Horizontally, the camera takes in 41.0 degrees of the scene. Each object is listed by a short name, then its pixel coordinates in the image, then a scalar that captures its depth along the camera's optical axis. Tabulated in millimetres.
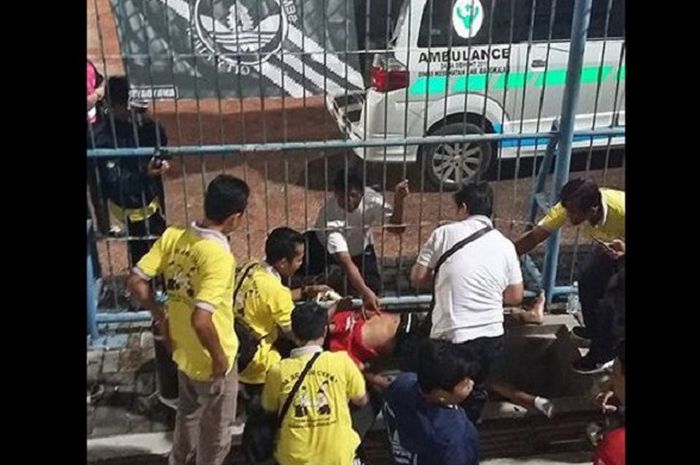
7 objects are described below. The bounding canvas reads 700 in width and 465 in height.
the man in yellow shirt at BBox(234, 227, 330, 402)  3525
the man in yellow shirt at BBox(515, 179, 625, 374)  3848
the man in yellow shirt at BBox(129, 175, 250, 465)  3383
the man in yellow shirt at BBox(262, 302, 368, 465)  3289
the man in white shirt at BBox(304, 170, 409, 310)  4133
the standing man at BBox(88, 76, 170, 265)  4062
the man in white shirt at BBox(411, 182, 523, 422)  3688
